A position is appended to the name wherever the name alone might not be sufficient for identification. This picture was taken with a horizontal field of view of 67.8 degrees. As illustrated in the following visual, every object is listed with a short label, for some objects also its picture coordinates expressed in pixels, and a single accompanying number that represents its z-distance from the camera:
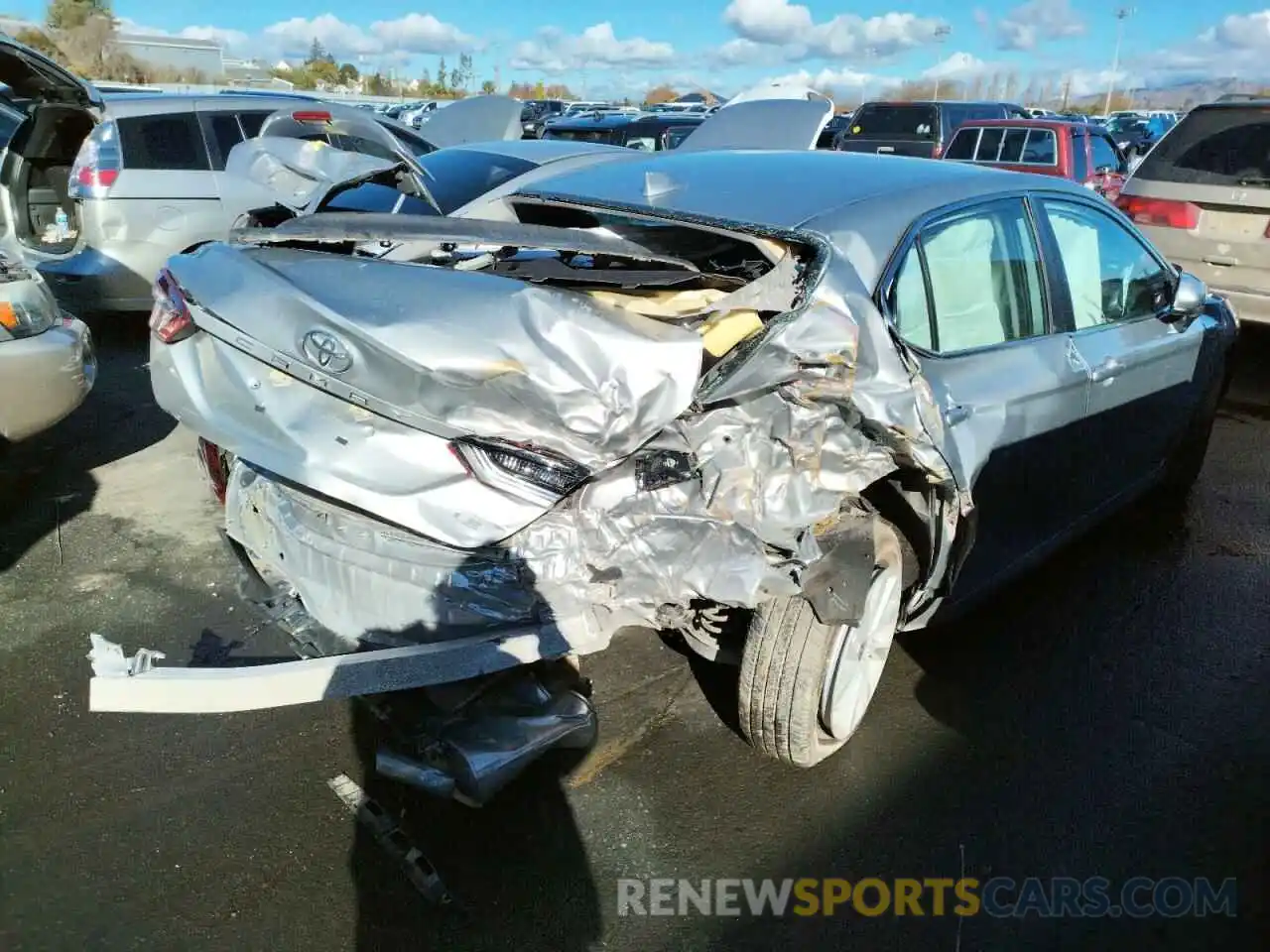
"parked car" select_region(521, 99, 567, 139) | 26.70
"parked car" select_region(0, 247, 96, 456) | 4.04
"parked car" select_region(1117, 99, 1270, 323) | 6.54
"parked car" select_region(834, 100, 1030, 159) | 15.27
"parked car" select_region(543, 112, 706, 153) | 12.65
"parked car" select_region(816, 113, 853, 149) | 18.16
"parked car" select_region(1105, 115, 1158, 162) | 25.99
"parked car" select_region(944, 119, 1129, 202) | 11.93
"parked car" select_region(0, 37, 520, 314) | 6.46
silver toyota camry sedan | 2.11
